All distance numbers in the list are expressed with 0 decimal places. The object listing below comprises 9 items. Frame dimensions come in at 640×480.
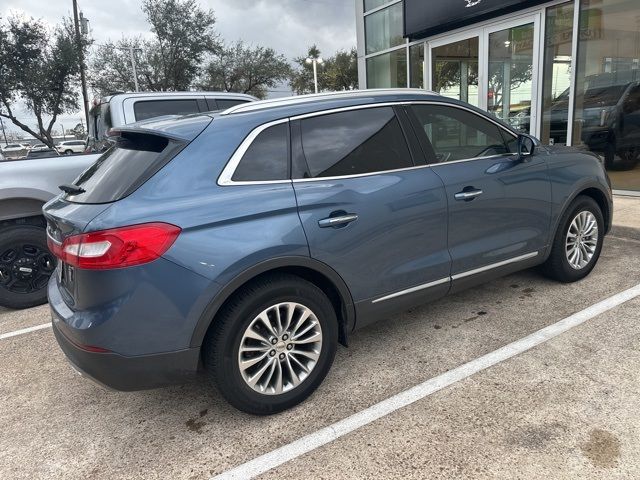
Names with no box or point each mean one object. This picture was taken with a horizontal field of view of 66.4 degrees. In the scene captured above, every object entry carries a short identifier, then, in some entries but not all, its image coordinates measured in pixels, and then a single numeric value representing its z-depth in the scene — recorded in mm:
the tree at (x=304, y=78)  48906
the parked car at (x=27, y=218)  4566
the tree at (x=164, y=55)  27422
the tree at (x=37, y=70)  21156
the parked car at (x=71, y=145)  34084
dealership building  7559
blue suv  2365
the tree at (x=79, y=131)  43000
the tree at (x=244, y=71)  31312
